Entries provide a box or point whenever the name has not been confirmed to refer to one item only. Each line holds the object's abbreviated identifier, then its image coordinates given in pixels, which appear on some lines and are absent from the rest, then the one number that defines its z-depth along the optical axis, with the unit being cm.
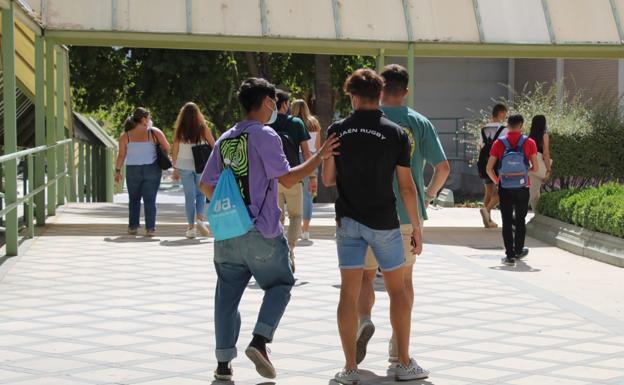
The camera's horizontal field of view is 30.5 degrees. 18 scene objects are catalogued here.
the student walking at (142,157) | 1353
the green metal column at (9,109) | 1130
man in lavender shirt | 605
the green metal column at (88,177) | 2716
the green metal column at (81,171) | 2491
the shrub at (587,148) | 1848
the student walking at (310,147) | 1175
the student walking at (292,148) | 966
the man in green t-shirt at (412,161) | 655
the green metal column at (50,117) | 1523
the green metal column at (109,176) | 3145
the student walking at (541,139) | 1405
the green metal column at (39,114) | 1371
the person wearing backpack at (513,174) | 1131
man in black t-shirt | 602
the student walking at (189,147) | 1326
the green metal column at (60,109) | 1672
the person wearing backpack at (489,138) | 1440
